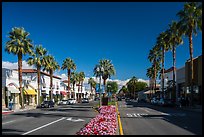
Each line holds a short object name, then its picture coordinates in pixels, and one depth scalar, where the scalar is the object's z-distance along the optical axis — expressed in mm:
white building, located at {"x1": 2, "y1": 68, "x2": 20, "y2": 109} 25966
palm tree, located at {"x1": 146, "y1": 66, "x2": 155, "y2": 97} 51235
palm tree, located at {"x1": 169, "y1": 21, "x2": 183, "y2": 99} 27741
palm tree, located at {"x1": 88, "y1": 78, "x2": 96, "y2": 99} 86242
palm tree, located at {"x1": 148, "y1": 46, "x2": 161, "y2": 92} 40378
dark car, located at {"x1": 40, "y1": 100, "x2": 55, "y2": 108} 27294
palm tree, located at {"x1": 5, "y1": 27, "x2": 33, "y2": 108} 23562
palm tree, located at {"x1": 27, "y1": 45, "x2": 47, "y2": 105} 30049
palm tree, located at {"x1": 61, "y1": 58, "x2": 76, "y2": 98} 45994
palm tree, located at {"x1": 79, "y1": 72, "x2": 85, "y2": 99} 64062
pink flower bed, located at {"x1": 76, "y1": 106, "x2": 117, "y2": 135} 6772
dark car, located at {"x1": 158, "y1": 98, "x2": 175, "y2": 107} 27616
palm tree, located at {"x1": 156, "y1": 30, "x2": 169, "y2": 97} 31063
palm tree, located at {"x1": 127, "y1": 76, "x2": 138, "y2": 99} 87275
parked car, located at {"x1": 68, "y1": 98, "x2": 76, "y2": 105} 39942
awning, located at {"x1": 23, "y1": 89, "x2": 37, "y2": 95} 31379
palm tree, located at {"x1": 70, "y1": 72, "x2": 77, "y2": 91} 58872
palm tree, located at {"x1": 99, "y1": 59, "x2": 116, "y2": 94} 37957
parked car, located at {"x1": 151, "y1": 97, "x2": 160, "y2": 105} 31379
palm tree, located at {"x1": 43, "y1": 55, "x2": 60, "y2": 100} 33190
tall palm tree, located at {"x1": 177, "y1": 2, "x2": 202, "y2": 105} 22179
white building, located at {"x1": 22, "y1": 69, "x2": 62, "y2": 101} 38631
